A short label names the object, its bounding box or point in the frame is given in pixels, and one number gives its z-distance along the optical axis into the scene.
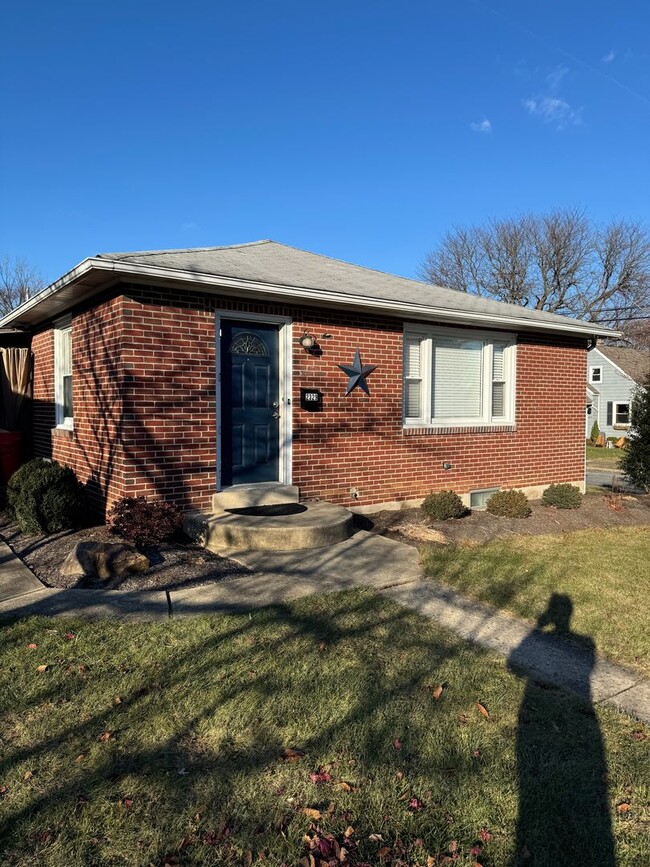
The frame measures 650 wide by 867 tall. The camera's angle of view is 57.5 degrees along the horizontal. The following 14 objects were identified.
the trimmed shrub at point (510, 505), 8.95
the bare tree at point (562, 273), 39.47
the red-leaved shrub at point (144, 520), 6.29
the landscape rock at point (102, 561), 5.38
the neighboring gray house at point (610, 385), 33.84
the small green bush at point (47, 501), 6.96
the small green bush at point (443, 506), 8.45
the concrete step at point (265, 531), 6.38
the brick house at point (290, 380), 6.89
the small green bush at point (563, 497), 9.81
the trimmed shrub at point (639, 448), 11.24
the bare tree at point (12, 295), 34.38
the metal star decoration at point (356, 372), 8.43
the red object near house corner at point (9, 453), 9.55
